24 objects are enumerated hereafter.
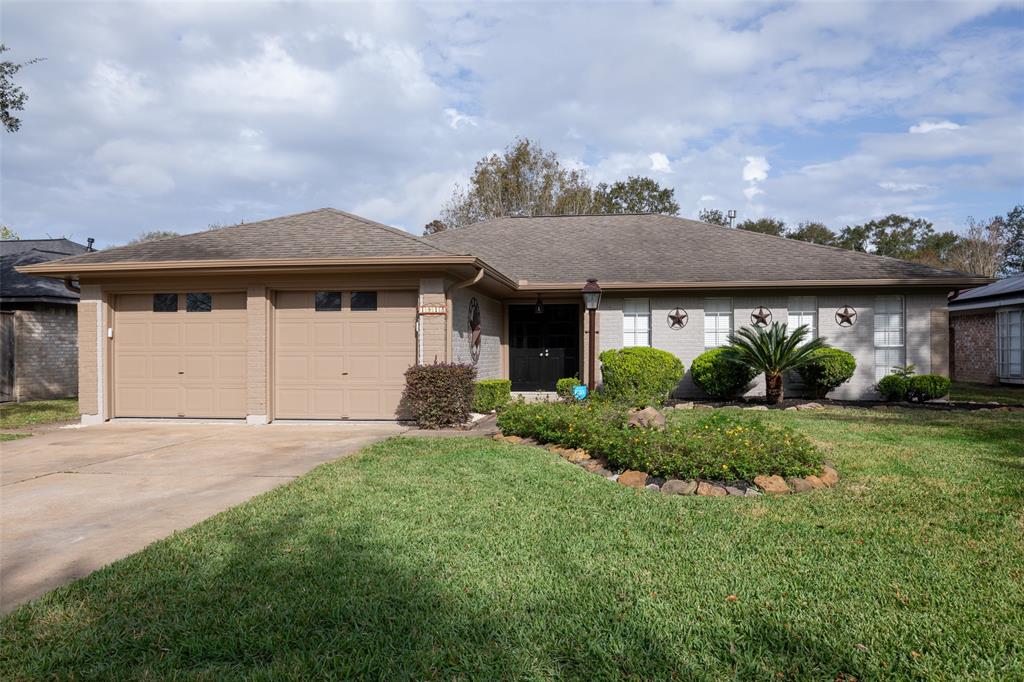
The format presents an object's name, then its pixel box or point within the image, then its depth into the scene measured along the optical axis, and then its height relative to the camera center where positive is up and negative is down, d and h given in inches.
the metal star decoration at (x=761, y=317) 534.6 +22.0
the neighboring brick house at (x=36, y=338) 579.5 +4.7
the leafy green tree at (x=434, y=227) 1380.4 +268.9
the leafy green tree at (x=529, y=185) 1286.9 +341.3
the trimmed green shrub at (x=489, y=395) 433.7 -39.5
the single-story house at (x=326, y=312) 399.9 +22.6
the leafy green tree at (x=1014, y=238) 1555.1 +267.8
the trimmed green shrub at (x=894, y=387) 495.8 -38.2
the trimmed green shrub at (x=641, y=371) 489.4 -24.5
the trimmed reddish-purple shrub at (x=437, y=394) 372.8 -32.7
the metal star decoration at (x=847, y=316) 529.6 +22.4
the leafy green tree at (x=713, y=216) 1670.2 +353.8
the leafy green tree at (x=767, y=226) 1694.1 +332.3
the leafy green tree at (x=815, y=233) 1780.3 +323.0
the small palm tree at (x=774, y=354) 467.8 -9.9
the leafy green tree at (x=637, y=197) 1372.7 +342.9
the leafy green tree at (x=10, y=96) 443.2 +185.3
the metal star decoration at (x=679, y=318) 543.8 +21.1
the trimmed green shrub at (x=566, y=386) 471.5 -35.4
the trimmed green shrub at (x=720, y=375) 502.3 -28.5
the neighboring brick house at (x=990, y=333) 665.0 +9.8
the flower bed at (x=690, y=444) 218.1 -41.4
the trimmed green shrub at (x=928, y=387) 481.7 -36.9
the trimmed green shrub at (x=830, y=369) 492.3 -22.8
